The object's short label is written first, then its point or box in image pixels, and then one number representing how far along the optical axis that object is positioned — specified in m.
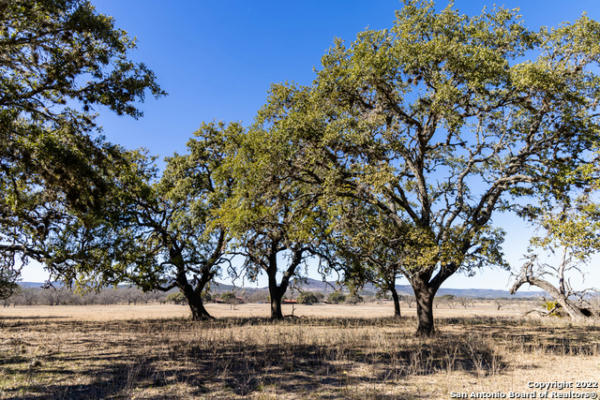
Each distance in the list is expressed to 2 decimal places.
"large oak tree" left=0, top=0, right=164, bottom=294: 9.27
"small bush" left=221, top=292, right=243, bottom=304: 93.74
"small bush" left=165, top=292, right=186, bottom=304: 83.32
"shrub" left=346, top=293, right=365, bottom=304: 107.49
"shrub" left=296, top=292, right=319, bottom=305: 95.50
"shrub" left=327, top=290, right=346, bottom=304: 105.33
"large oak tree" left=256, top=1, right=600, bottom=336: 12.96
